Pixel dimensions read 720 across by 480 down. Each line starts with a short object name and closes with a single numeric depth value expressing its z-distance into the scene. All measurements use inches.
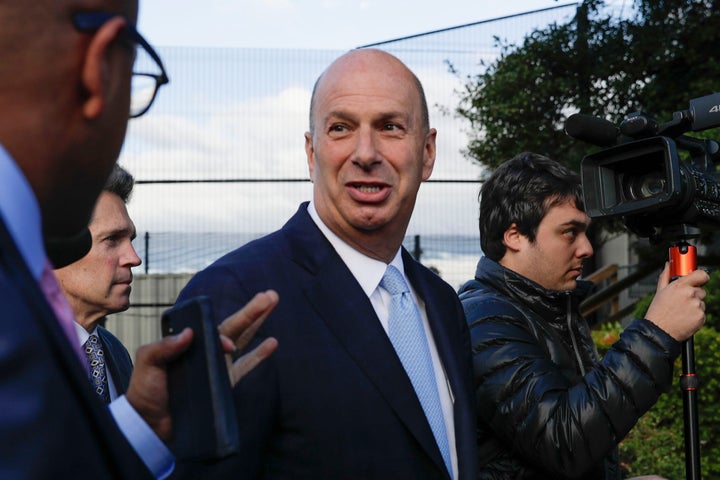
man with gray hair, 126.0
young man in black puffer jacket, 101.9
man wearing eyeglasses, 32.1
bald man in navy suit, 74.9
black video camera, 111.9
